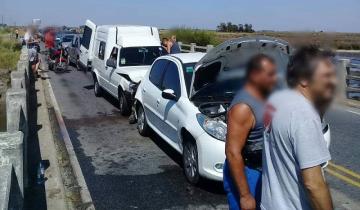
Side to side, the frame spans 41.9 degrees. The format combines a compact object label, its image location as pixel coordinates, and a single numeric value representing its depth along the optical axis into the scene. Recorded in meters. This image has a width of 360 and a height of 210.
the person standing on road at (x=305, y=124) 2.35
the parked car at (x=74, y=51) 23.46
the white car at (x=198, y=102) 4.98
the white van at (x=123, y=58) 11.00
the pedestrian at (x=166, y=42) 17.19
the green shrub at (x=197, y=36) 32.56
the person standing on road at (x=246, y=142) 3.01
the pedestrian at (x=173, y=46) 15.67
